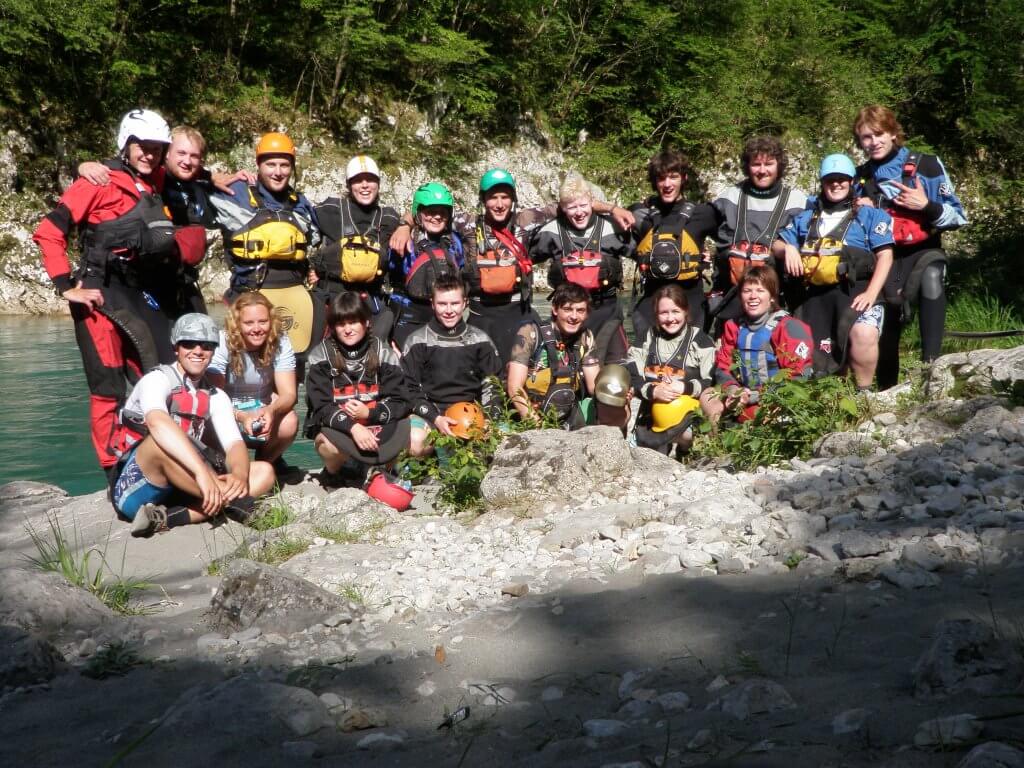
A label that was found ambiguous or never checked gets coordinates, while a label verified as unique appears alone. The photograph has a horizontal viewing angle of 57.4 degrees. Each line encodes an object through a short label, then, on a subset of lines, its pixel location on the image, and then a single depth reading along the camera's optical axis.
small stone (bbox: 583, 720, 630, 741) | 2.48
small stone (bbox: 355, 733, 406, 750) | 2.61
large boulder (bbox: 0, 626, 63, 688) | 3.31
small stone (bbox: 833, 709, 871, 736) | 2.22
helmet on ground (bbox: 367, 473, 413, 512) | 5.68
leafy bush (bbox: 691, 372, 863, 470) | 5.38
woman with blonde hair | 5.87
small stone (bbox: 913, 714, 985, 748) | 2.04
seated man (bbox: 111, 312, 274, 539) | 5.22
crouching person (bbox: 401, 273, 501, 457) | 6.39
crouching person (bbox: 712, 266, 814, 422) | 5.92
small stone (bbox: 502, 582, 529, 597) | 3.81
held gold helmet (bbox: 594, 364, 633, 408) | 6.22
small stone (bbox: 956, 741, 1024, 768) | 1.83
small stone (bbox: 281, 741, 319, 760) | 2.59
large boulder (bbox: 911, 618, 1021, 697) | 2.31
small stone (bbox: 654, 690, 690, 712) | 2.60
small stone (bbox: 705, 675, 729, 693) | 2.68
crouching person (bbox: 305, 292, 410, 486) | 6.03
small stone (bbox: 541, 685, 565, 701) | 2.81
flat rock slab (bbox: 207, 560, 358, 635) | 3.68
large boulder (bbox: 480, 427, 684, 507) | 5.11
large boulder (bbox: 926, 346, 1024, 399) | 5.50
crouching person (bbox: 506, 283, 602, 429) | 6.43
